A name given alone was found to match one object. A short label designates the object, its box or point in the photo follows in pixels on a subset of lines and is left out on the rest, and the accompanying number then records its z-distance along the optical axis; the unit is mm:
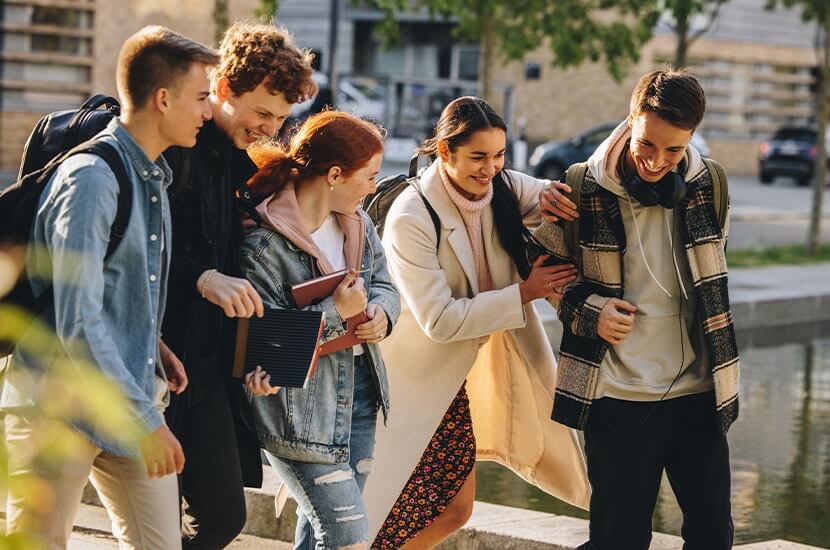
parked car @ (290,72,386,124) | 30266
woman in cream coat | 4379
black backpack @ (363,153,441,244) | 4664
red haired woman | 3836
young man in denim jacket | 2967
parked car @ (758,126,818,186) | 37344
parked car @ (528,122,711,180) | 28641
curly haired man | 3652
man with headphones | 4027
